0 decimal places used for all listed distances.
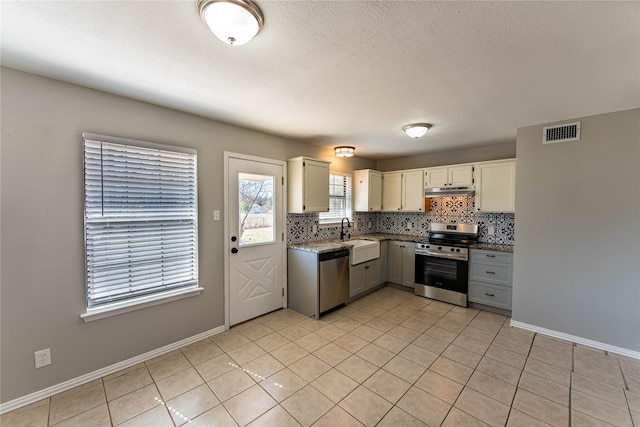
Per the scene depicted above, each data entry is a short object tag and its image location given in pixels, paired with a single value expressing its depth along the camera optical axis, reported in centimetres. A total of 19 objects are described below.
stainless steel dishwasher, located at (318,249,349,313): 346
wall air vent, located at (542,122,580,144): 281
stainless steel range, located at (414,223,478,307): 386
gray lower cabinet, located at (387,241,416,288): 444
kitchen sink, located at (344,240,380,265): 391
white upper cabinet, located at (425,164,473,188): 411
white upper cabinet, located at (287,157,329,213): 366
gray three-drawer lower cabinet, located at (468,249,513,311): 351
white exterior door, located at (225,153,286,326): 316
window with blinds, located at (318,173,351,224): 459
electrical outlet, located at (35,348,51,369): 199
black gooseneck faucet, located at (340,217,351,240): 469
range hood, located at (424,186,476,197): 405
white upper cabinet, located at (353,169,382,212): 483
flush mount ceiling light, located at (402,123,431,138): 307
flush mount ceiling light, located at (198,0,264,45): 124
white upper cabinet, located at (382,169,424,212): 466
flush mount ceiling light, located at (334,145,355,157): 423
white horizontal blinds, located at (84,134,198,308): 222
